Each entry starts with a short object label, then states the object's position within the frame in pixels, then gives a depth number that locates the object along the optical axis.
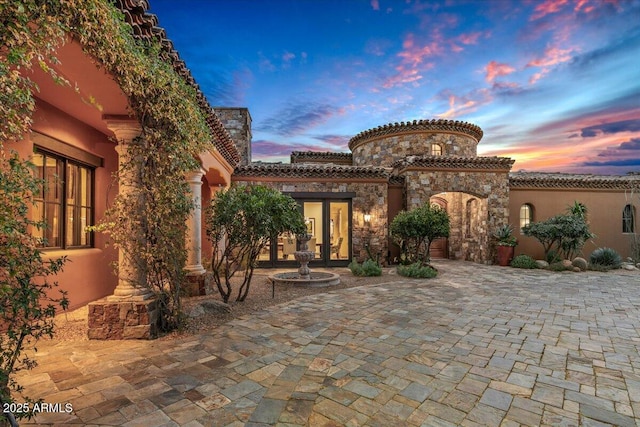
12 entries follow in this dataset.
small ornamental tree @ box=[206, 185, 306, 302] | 5.18
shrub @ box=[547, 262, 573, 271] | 10.55
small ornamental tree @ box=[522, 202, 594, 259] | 10.72
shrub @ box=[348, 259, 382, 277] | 9.20
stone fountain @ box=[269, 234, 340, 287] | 7.61
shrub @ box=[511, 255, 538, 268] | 11.20
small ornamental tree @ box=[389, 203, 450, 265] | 9.02
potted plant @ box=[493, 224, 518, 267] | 11.76
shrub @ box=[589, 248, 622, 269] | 11.20
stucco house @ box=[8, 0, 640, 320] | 4.30
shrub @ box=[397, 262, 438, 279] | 8.83
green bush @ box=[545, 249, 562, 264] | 11.39
